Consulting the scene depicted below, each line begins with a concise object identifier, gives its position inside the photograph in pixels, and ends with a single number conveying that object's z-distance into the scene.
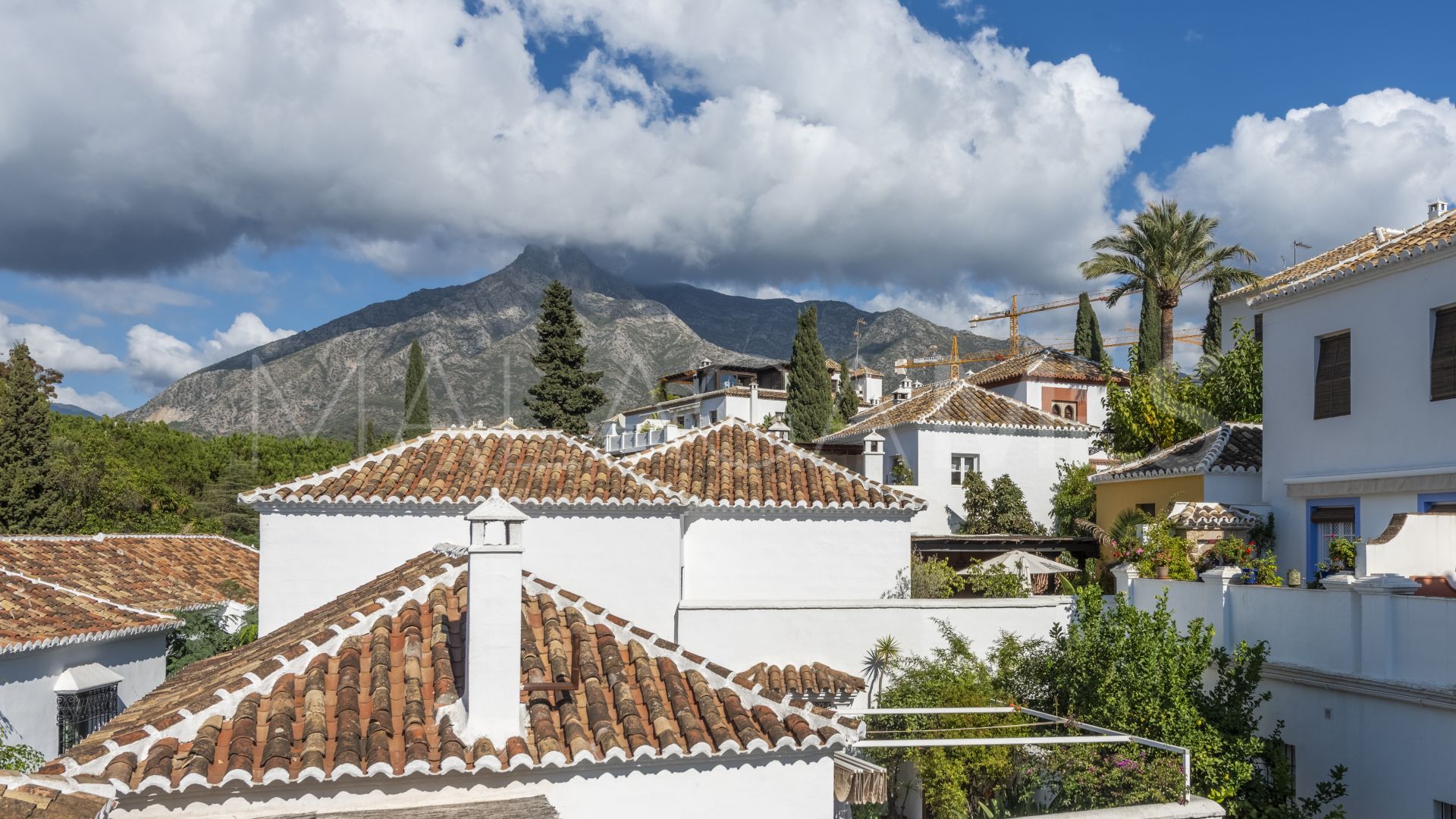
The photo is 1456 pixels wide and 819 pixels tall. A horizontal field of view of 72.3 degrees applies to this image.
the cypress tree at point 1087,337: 58.00
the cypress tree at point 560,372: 47.44
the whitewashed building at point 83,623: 15.47
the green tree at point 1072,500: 32.47
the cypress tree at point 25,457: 36.62
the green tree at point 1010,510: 33.66
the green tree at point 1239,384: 26.12
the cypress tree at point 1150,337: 49.34
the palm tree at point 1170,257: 36.50
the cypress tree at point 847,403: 60.75
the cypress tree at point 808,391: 51.38
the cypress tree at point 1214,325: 36.59
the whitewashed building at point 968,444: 35.81
